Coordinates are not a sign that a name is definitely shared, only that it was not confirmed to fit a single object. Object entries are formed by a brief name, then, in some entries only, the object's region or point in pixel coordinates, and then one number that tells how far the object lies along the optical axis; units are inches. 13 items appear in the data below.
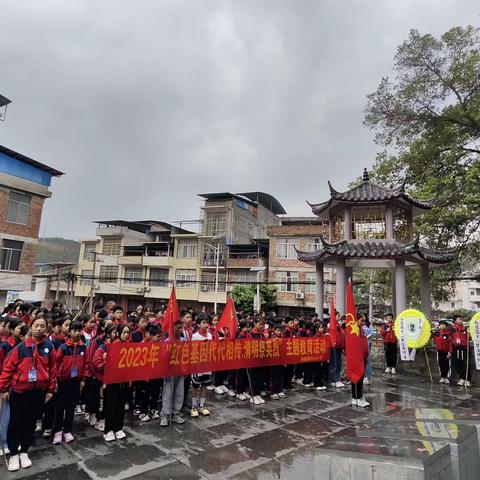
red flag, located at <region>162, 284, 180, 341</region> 257.6
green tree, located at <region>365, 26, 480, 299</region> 538.0
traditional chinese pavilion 471.2
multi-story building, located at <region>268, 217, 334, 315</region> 1176.2
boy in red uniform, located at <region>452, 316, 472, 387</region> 418.6
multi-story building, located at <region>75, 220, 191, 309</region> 1450.5
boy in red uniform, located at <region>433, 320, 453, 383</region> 426.0
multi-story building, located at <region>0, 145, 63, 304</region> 810.2
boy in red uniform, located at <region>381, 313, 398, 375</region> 481.1
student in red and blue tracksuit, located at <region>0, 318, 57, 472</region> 176.9
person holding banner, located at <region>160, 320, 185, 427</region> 244.2
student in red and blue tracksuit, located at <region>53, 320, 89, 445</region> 205.5
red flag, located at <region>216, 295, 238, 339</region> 316.5
